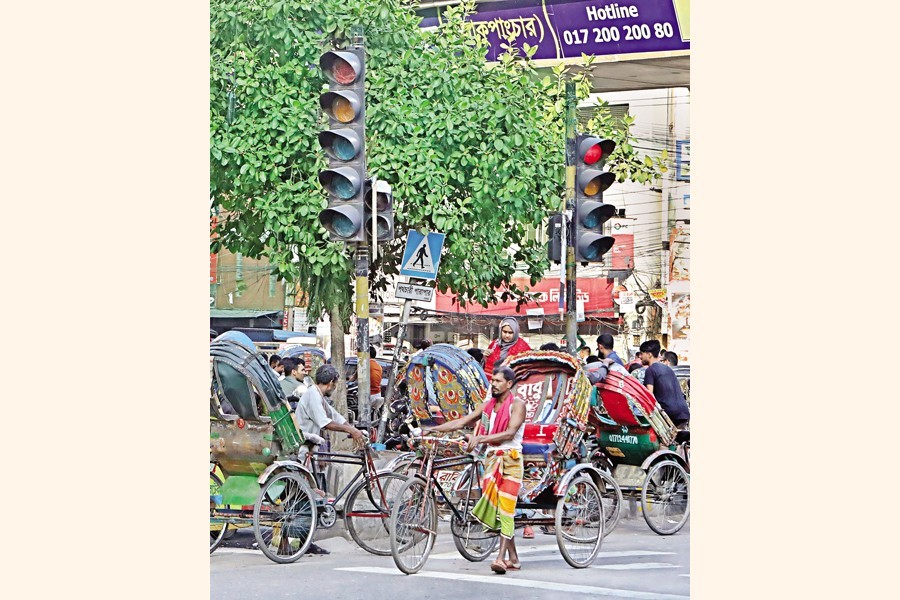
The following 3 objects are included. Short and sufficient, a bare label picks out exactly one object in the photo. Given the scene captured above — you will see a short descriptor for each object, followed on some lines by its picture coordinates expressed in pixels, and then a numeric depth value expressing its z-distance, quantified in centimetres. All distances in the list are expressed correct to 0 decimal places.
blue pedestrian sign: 1931
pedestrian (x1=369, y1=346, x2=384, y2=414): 2397
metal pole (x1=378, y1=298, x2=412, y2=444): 2164
